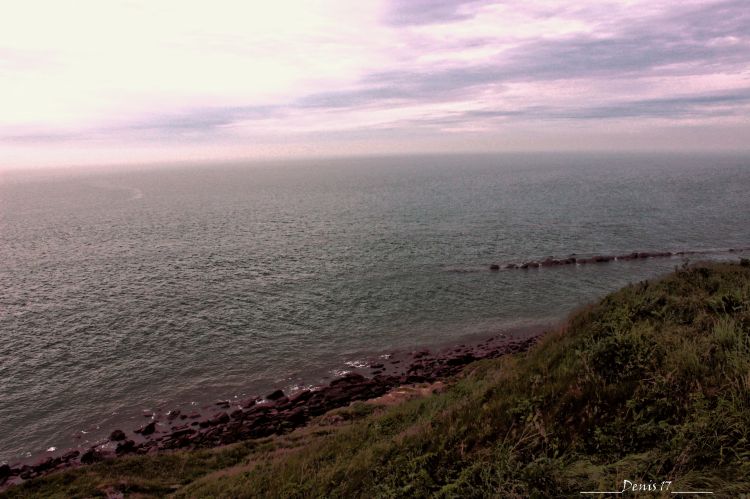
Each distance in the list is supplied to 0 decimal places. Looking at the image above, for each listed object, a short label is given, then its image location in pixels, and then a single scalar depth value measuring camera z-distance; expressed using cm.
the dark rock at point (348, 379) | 3678
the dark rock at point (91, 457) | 2717
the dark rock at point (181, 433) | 3022
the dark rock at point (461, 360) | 3889
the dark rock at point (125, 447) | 2861
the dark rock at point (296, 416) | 3031
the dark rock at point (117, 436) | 3016
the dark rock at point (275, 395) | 3497
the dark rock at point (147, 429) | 3087
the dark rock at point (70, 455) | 2781
